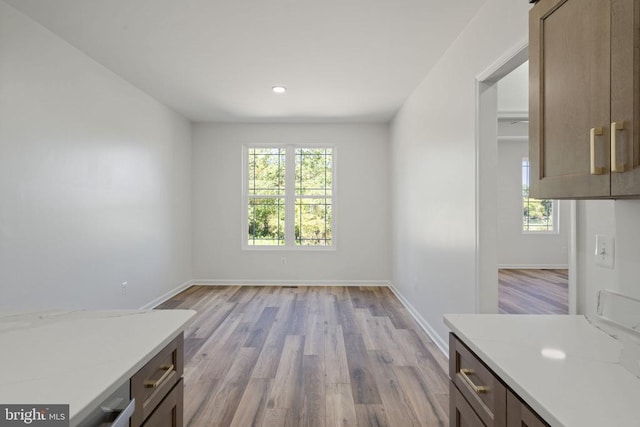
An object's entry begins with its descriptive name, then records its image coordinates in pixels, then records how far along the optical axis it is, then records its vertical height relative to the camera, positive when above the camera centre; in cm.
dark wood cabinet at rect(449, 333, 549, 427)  86 -53
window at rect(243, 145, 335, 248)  573 +31
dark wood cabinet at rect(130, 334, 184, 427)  95 -55
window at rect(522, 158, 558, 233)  696 +0
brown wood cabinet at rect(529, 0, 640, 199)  86 +34
